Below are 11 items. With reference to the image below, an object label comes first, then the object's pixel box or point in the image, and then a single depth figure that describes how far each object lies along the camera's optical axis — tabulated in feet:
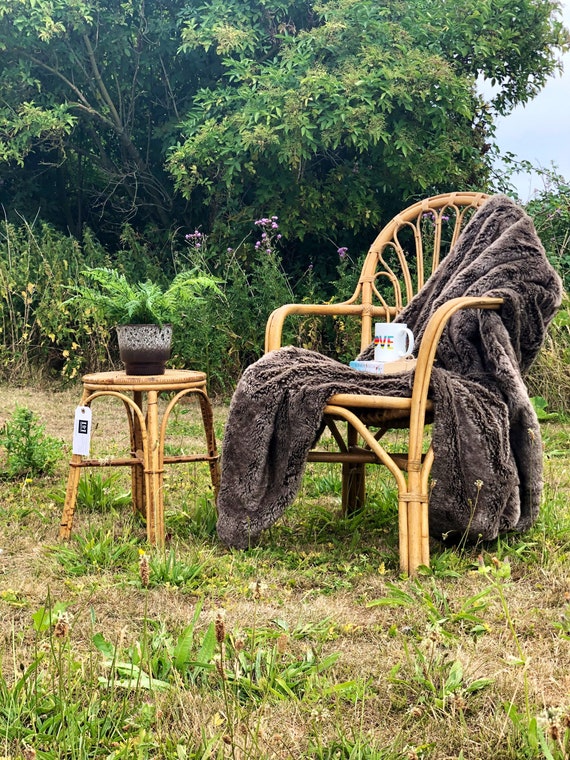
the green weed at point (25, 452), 10.12
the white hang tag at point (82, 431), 7.52
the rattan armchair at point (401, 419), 6.81
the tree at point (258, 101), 18.37
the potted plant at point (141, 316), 7.74
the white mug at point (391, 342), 8.17
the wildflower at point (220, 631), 3.15
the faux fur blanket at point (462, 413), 7.00
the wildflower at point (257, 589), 3.66
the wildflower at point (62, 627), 3.43
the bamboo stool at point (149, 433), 7.55
